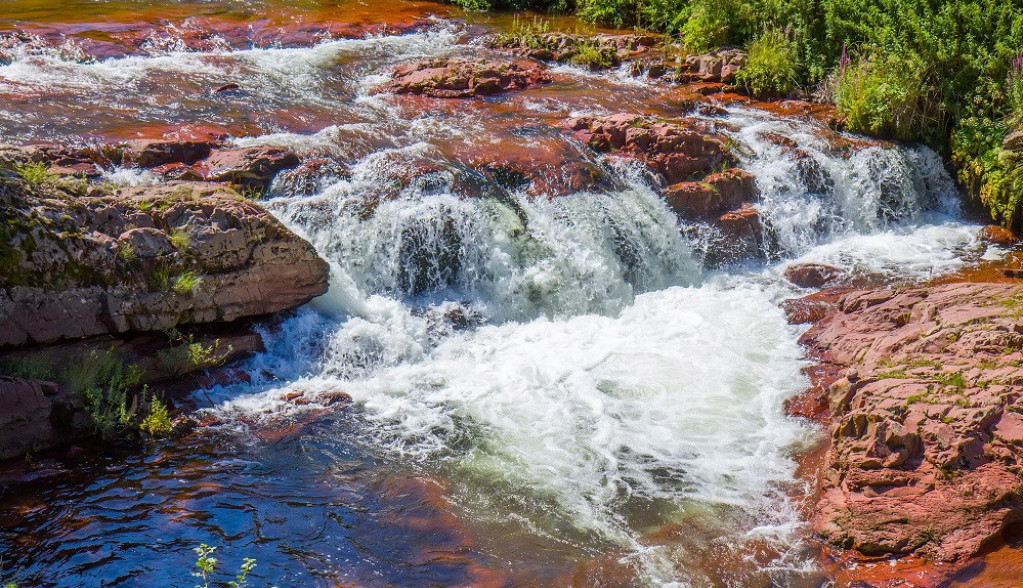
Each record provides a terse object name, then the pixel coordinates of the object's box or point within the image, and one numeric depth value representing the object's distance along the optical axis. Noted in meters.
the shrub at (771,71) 12.93
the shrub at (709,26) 14.20
